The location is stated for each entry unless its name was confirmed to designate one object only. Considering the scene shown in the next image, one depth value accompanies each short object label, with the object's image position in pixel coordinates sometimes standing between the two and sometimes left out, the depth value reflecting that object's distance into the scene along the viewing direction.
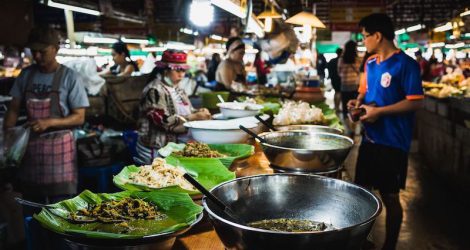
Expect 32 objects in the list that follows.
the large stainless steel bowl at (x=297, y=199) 1.56
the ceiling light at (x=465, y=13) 7.03
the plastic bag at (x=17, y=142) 3.62
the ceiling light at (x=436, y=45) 15.18
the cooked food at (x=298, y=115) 3.74
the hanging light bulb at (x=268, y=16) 6.76
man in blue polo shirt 3.49
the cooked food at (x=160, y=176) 1.92
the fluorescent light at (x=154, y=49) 17.62
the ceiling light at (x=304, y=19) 5.71
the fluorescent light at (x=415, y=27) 11.78
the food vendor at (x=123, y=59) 7.74
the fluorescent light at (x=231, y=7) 3.45
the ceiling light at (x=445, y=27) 9.26
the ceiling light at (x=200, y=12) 3.56
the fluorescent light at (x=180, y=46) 15.52
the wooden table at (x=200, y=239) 1.67
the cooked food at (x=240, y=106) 4.27
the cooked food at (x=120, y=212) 1.53
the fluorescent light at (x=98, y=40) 9.81
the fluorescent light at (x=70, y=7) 4.83
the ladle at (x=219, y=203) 1.47
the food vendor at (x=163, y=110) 4.01
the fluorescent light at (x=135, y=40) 12.60
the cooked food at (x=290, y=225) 1.56
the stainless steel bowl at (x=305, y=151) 2.29
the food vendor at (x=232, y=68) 6.85
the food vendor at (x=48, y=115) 3.69
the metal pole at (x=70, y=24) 7.17
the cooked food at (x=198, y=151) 2.55
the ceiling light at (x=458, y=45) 8.52
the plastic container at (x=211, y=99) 5.69
